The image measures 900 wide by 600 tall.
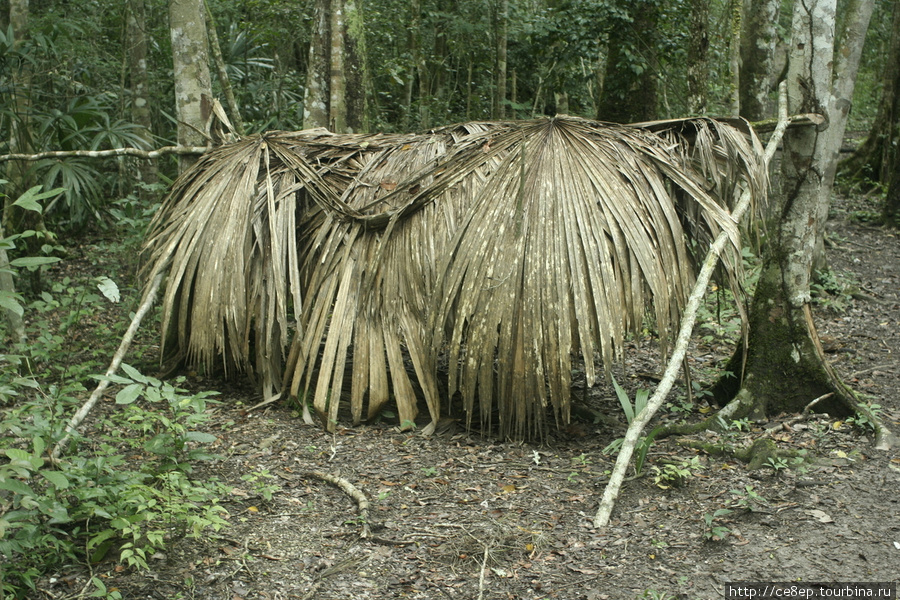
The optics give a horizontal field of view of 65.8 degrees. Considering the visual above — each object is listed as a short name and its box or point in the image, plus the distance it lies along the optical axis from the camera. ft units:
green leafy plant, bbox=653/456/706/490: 11.62
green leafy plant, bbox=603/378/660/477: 11.94
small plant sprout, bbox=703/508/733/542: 10.10
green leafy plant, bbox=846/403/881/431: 12.88
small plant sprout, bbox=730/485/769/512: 10.88
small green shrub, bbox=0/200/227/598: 8.53
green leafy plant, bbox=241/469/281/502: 11.21
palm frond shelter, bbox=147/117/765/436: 12.86
